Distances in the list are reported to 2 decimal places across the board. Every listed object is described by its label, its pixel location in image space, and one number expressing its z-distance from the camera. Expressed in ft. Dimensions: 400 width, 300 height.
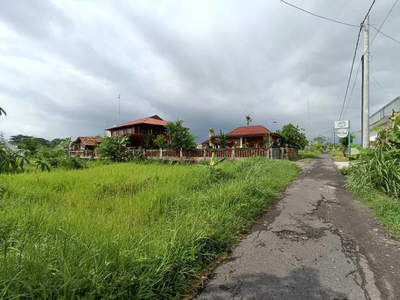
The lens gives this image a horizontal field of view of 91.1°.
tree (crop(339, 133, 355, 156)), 73.92
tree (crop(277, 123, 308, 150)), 76.28
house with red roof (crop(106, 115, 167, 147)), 97.11
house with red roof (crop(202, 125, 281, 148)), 87.65
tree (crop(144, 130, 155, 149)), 77.68
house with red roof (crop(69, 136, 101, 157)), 112.57
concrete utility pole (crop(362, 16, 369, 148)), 25.70
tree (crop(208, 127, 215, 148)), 83.39
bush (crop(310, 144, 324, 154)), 149.64
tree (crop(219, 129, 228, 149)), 71.09
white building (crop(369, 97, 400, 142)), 43.45
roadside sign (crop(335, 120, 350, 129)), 61.41
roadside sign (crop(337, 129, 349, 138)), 60.48
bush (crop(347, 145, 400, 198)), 15.94
